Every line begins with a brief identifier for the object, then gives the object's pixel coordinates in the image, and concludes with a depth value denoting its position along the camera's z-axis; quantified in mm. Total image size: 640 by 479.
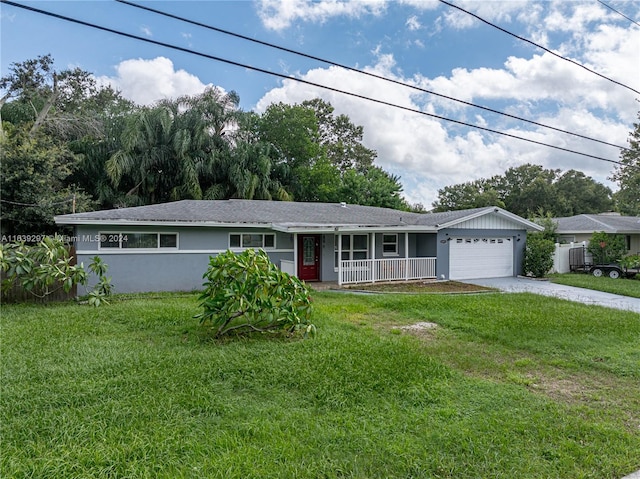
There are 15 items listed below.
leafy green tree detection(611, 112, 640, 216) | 22141
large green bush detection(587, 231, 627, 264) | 16094
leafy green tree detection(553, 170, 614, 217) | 37538
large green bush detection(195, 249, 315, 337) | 5695
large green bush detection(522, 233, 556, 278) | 14430
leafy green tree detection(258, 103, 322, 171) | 25469
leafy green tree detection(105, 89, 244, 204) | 18844
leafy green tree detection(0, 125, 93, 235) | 14422
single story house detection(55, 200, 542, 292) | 10703
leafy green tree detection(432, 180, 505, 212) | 36812
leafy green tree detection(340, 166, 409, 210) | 25438
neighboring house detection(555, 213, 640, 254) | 18325
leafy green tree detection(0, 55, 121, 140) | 18562
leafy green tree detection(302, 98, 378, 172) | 32375
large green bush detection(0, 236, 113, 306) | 8070
